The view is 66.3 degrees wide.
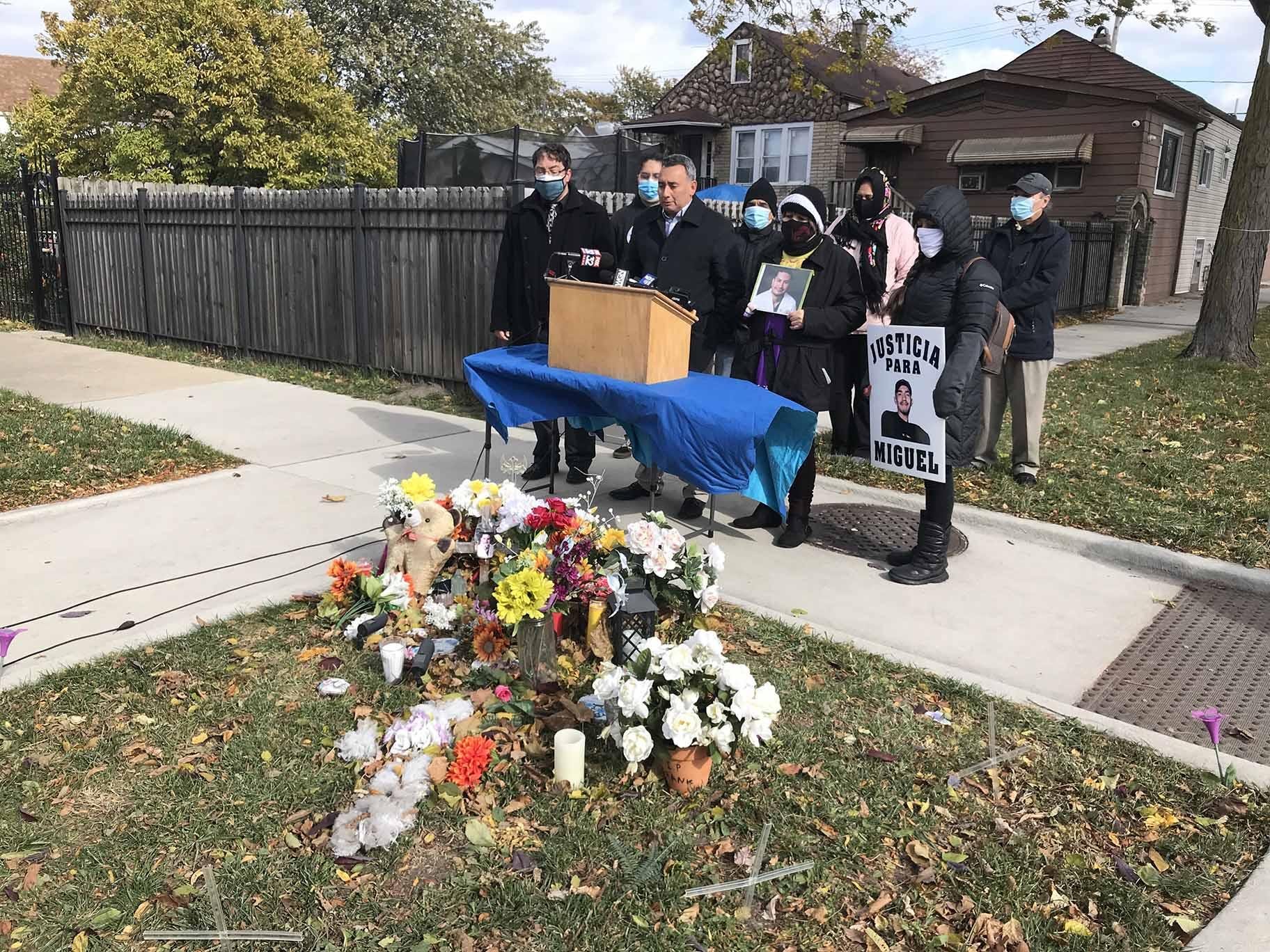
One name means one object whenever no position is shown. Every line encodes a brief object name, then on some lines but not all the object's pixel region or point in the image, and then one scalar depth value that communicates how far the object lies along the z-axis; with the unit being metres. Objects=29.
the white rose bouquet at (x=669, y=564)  3.89
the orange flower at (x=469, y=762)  2.98
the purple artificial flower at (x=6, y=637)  3.48
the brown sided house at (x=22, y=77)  44.00
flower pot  3.00
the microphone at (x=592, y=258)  5.65
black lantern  3.75
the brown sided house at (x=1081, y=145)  20.48
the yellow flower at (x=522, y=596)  3.49
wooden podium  4.60
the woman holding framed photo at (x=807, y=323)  5.00
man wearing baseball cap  6.49
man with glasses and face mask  5.97
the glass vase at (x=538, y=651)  3.62
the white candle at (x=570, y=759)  3.01
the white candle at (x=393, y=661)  3.61
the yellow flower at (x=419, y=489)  4.27
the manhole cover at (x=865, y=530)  5.38
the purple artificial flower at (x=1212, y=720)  3.10
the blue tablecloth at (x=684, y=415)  4.51
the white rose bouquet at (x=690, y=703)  2.91
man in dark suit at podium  5.54
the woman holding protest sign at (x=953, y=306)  4.45
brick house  25.59
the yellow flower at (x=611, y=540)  4.02
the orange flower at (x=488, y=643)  3.78
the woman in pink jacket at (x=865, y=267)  5.42
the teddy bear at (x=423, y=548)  4.19
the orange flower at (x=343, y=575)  4.16
